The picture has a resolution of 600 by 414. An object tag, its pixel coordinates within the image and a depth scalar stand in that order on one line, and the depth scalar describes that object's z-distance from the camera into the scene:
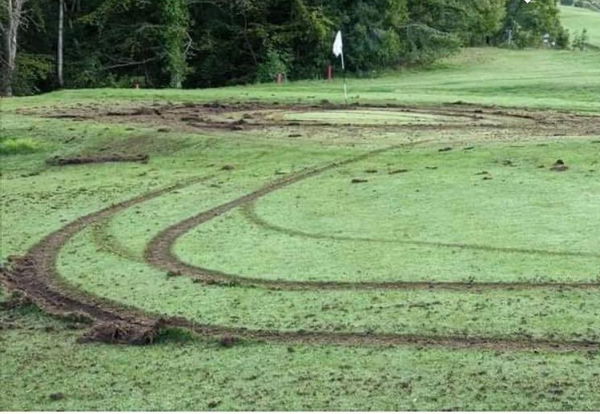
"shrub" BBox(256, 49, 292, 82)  38.76
